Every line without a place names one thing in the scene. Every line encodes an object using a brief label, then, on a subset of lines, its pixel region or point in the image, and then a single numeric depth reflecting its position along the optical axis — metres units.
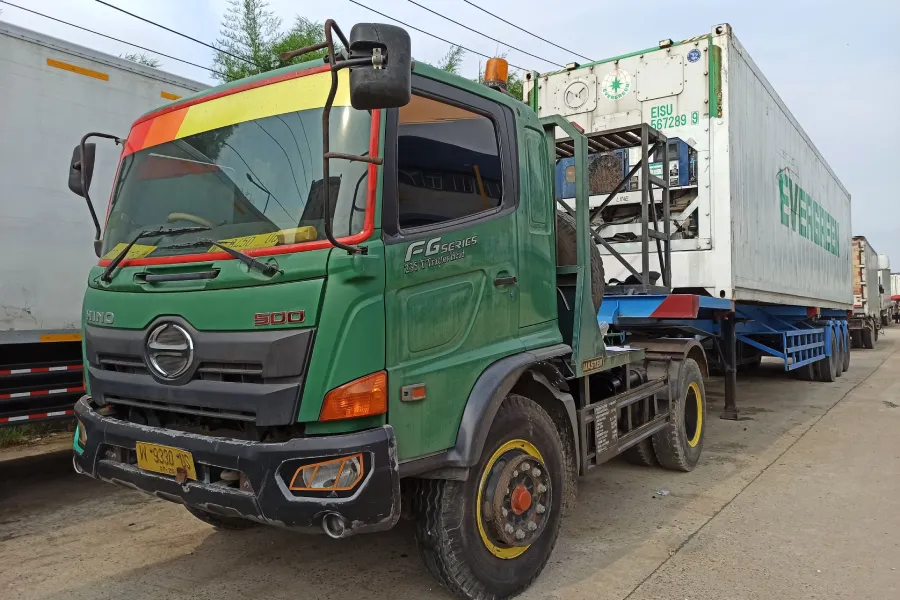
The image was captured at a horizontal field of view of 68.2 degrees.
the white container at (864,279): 21.58
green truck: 2.59
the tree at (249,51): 16.47
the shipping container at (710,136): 6.89
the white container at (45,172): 4.71
